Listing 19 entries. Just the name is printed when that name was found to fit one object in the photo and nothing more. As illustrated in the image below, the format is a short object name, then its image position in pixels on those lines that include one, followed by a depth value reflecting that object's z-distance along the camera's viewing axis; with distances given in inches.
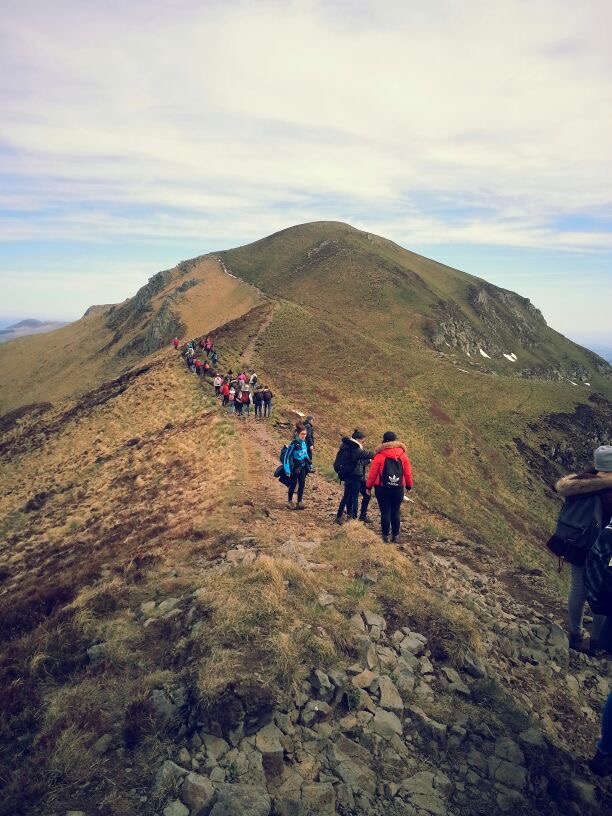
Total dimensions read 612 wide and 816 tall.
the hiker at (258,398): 1227.9
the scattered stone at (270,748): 238.5
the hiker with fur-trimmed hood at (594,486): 292.0
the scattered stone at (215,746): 243.4
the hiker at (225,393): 1298.5
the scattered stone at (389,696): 289.7
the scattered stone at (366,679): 300.0
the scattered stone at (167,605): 383.9
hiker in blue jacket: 650.8
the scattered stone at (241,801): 212.2
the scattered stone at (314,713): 266.8
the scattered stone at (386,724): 271.8
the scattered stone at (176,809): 212.1
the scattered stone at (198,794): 215.2
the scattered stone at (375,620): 365.1
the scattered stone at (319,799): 221.1
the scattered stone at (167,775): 225.6
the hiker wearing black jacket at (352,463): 577.9
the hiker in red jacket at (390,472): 521.3
